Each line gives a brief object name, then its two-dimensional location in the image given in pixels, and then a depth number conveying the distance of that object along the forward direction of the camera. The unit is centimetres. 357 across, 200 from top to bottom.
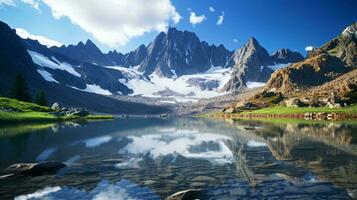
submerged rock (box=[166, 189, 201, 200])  1795
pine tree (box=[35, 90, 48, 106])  15388
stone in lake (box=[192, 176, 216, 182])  2312
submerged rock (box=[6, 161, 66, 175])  2478
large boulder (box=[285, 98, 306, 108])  15932
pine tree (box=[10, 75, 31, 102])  15086
